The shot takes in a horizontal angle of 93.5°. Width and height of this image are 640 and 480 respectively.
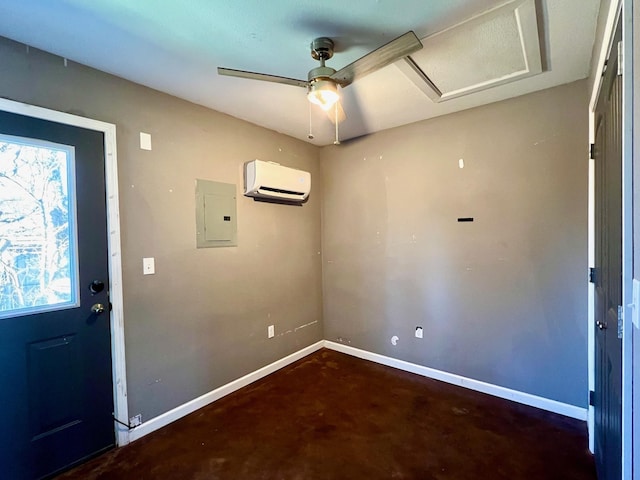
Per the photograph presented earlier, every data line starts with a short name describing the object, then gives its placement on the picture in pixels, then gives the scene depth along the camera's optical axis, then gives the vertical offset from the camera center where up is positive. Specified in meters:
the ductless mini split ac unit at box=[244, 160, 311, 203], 2.75 +0.50
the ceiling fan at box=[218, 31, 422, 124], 1.36 +0.82
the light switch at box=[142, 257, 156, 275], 2.16 -0.22
